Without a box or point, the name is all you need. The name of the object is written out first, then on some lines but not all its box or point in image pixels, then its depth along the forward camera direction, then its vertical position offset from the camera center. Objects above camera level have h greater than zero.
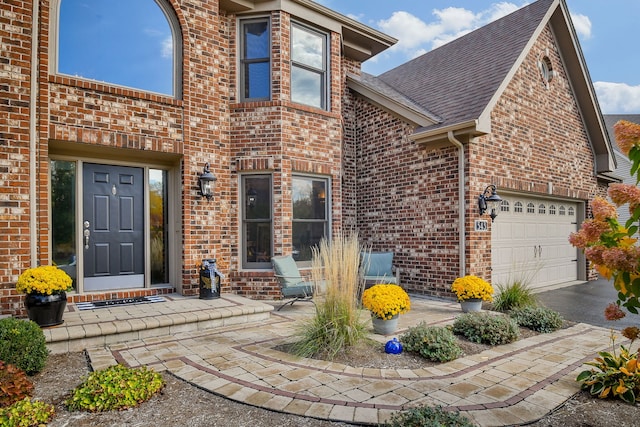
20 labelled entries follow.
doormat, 5.32 -1.30
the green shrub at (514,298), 5.70 -1.29
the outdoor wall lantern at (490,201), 6.69 +0.23
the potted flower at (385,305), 4.37 -1.07
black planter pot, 4.16 -1.03
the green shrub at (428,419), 2.26 -1.26
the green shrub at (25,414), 2.39 -1.30
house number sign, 6.73 -0.20
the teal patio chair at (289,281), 5.94 -1.08
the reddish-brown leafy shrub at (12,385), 2.70 -1.26
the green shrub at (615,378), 2.96 -1.35
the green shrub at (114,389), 2.77 -1.33
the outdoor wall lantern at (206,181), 6.16 +0.56
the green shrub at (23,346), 3.28 -1.16
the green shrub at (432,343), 3.81 -1.34
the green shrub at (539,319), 4.96 -1.42
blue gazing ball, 3.93 -1.40
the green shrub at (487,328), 4.37 -1.36
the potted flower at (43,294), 4.16 -0.87
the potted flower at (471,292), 5.62 -1.17
